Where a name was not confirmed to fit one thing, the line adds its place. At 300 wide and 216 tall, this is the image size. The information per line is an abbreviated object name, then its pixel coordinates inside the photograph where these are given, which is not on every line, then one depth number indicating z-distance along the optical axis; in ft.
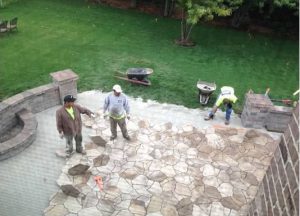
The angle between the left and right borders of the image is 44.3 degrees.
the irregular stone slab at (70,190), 25.07
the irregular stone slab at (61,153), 28.55
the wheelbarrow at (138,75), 37.52
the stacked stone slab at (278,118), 32.91
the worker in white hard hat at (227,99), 32.07
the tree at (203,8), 43.55
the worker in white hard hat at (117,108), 27.78
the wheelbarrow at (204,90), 35.37
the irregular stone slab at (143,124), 32.83
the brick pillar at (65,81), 32.99
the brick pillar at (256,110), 32.76
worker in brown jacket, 25.45
